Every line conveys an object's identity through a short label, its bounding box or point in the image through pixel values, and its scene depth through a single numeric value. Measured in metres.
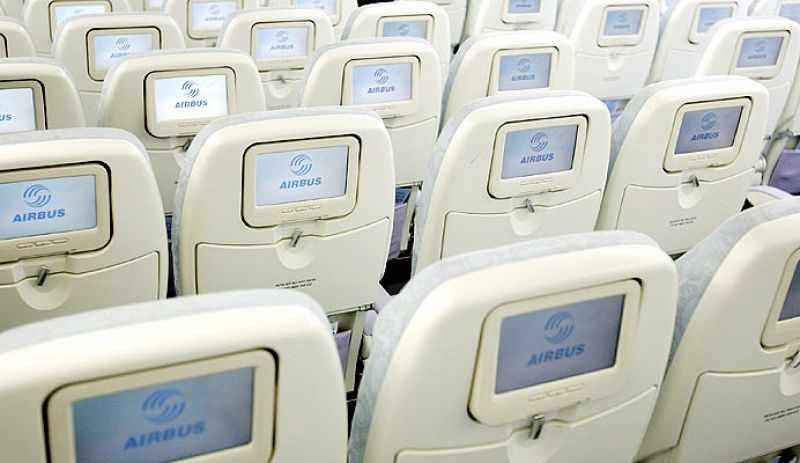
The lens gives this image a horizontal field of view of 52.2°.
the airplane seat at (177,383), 0.71
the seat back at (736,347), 1.12
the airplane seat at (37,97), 1.84
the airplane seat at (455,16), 4.88
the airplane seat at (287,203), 1.44
